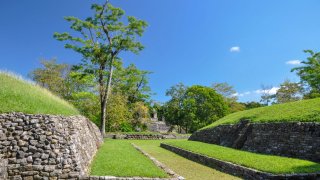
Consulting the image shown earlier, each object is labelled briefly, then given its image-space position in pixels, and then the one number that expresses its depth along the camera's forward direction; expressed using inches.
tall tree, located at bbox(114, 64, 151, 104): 1347.1
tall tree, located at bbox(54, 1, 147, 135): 832.9
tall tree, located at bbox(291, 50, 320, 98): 1007.5
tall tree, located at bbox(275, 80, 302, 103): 1447.5
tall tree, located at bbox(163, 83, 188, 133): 1501.1
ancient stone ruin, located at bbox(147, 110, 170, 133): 1634.9
